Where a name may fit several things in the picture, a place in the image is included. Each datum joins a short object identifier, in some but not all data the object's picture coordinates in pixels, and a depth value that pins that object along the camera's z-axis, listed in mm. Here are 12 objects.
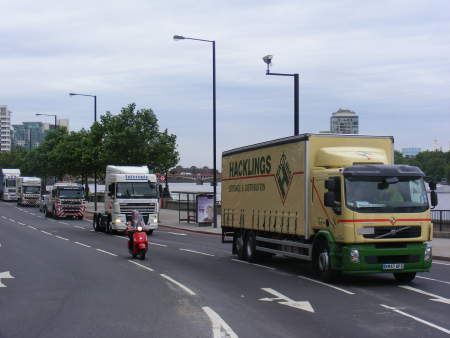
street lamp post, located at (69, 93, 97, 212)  56500
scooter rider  21484
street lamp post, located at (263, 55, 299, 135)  25853
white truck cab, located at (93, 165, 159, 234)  33125
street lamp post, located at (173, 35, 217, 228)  36656
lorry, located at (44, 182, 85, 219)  50531
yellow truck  14719
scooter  21077
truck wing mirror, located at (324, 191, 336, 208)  14805
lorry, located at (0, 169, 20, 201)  82750
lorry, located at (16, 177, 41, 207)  70938
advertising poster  38625
